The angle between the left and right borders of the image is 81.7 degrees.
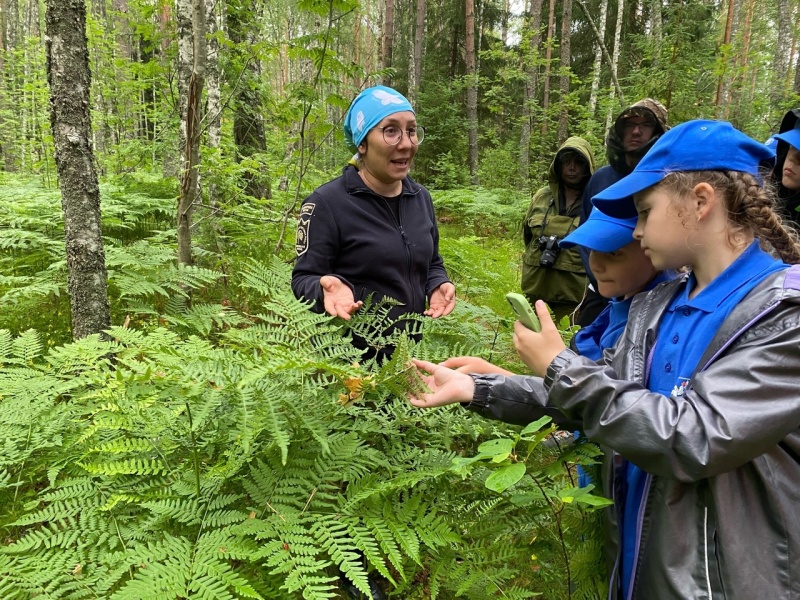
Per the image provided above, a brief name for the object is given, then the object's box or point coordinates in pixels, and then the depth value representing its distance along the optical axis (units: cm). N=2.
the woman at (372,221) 225
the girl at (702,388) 106
